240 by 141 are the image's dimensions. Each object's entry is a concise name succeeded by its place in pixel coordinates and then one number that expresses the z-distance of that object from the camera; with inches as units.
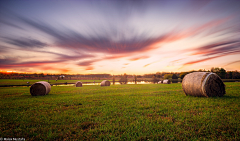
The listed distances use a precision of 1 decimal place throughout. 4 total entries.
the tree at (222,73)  3419.8
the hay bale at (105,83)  1350.9
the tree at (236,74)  3439.7
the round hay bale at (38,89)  586.6
